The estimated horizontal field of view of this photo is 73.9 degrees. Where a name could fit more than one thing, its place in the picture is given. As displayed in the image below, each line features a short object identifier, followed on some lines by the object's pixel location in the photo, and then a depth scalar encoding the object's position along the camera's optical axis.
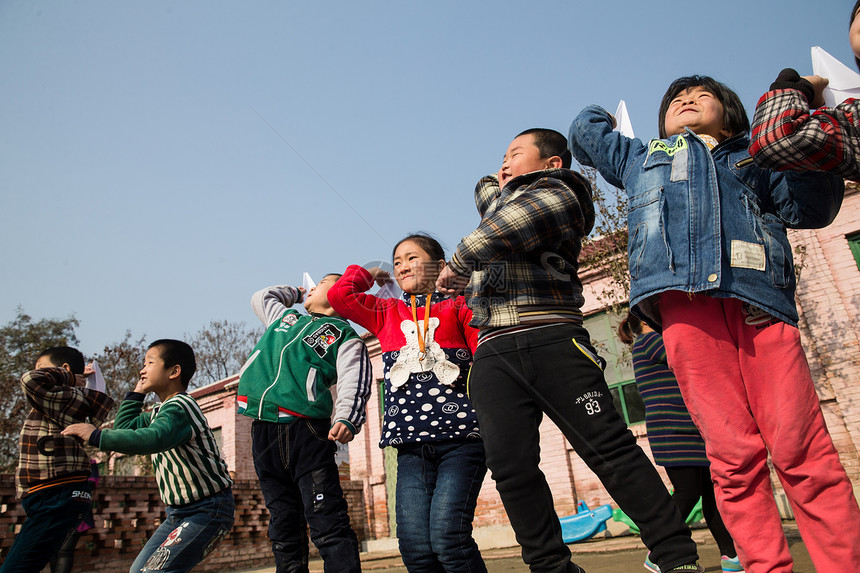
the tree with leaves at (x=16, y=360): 17.53
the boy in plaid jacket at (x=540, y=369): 1.92
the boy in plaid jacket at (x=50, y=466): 3.45
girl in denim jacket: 1.81
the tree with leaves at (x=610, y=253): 8.43
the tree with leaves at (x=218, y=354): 27.55
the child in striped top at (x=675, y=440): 3.56
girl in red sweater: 2.56
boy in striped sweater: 2.97
